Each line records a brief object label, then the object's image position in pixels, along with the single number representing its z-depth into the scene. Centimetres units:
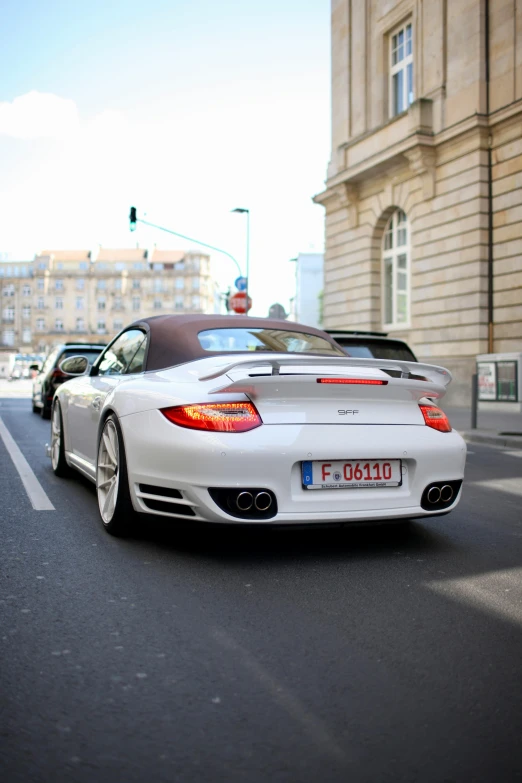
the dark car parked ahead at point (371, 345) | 998
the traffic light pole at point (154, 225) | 2845
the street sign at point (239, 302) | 3052
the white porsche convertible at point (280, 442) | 389
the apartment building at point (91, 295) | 13212
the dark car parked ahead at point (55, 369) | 1470
